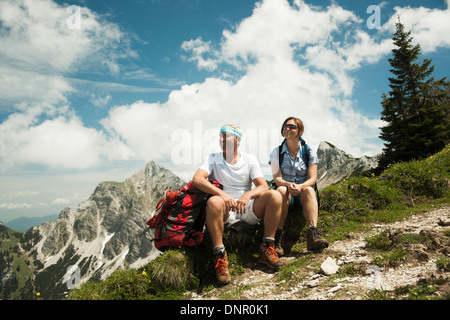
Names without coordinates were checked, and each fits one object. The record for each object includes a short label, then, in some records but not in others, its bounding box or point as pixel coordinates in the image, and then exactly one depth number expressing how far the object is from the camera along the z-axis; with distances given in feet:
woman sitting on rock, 17.94
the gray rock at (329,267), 13.36
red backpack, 16.76
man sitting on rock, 15.52
